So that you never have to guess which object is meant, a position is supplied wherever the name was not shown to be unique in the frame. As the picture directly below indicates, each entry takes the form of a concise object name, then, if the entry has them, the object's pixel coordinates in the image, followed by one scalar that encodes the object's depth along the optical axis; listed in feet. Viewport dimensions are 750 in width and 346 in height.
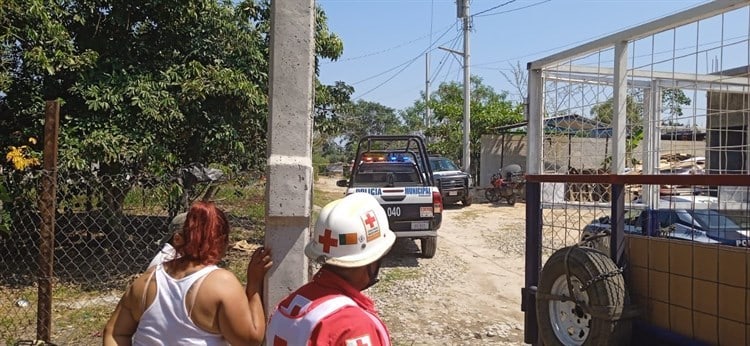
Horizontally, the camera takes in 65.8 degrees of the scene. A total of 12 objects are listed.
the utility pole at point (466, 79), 68.54
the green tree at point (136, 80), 21.25
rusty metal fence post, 13.19
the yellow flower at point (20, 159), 19.75
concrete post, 8.23
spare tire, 9.66
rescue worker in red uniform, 4.88
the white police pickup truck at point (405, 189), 29.96
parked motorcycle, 63.05
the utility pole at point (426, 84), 139.11
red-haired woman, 7.23
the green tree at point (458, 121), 75.36
